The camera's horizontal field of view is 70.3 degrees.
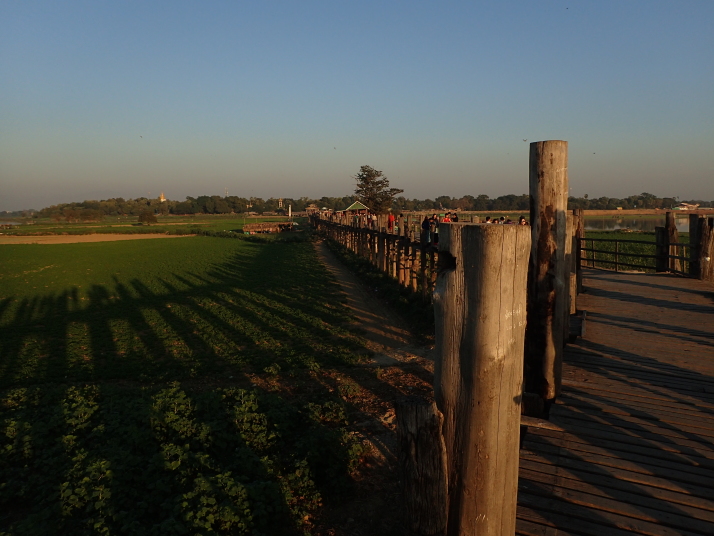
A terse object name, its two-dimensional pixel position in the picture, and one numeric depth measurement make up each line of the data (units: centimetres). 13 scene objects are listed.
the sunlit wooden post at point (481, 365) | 239
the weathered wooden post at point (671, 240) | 1239
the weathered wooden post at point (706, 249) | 1072
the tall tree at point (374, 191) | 5047
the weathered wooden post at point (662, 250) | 1312
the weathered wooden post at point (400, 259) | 1555
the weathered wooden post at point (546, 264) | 466
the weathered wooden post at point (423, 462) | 258
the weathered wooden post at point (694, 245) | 1098
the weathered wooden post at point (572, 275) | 640
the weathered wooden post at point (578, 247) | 1013
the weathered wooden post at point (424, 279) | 1287
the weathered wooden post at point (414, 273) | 1524
